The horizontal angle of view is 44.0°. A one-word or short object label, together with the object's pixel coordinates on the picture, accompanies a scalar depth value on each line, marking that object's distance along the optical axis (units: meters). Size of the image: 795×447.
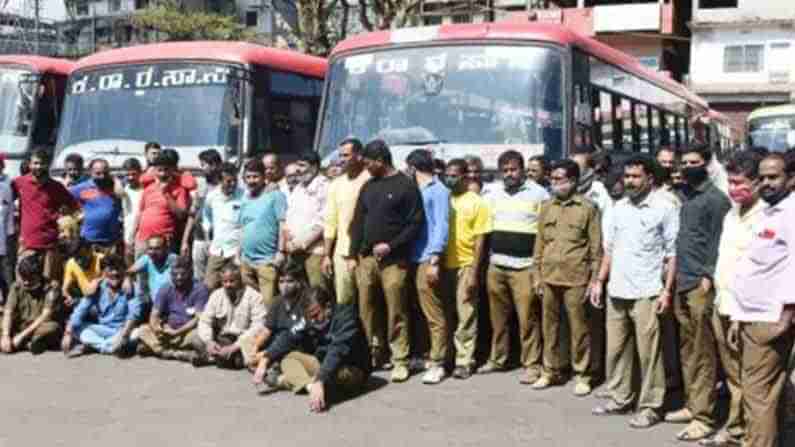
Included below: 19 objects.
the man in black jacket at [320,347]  7.45
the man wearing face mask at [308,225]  8.60
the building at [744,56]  37.12
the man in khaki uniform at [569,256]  7.34
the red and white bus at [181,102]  11.70
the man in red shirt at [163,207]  9.57
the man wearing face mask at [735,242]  5.76
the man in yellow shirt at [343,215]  8.12
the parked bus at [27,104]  14.43
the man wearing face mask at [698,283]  6.31
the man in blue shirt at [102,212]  9.88
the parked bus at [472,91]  9.25
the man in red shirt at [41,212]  9.76
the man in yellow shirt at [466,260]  8.02
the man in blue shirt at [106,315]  9.19
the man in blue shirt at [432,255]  7.84
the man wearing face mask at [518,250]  7.86
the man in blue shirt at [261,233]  8.80
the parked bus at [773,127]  22.89
